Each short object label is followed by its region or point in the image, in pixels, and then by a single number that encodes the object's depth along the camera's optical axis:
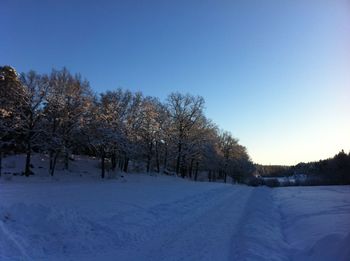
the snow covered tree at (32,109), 41.19
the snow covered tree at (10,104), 39.50
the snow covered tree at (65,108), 43.09
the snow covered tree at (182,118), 67.00
